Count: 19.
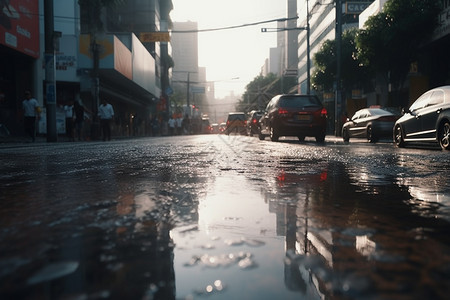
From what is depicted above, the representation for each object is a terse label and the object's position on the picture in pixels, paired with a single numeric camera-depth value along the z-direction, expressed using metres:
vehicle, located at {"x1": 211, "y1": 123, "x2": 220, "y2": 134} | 70.84
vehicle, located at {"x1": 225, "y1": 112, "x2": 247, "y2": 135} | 32.38
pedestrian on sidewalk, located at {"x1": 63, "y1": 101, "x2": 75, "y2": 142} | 17.36
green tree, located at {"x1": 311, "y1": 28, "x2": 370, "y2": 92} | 33.16
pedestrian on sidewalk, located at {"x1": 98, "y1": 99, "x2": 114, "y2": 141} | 16.81
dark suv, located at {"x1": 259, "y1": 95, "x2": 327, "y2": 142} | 13.53
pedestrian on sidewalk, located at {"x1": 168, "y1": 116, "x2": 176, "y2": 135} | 38.78
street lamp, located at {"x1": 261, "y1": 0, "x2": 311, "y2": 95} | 31.79
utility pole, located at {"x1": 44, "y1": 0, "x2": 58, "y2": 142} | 14.61
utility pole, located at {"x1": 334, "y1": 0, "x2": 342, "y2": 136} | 23.92
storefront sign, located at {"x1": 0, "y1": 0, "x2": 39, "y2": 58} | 16.66
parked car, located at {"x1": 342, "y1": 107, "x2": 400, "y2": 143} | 14.36
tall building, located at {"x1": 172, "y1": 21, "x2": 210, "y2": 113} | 100.12
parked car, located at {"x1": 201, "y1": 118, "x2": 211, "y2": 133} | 64.06
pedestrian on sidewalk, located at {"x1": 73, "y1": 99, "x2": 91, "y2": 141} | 17.06
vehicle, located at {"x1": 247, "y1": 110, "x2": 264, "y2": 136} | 24.29
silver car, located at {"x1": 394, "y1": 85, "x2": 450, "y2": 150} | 8.52
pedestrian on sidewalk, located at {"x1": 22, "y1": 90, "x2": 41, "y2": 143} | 14.16
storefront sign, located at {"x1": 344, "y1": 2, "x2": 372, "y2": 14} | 49.53
